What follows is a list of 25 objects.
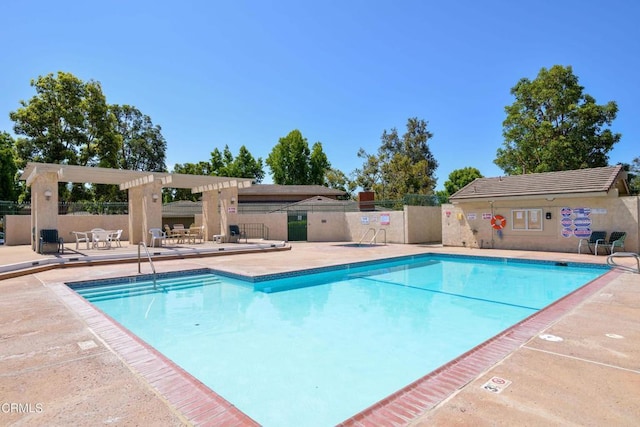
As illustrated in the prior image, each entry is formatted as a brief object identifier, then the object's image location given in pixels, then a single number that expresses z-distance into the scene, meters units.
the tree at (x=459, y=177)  50.66
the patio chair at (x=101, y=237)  14.44
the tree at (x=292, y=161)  50.41
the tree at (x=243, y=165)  47.07
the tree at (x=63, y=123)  23.89
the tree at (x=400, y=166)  35.44
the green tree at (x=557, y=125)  24.83
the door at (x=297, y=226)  23.30
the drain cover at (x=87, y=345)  4.07
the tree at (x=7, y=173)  28.91
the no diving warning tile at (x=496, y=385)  2.97
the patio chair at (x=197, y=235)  17.89
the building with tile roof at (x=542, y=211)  13.25
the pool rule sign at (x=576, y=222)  13.84
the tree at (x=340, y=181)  43.53
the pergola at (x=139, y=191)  13.62
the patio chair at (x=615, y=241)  12.49
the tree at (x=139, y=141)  40.53
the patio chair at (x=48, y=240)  12.91
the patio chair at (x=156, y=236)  15.62
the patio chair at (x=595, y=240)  13.09
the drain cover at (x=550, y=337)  4.22
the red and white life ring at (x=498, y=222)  16.20
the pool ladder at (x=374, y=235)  20.66
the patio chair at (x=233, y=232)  18.34
